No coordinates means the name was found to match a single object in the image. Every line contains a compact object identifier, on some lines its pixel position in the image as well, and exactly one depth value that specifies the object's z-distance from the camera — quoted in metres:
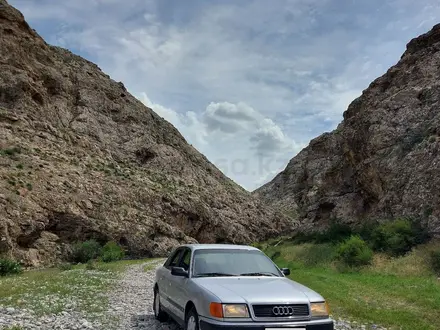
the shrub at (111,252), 38.16
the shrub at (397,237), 24.53
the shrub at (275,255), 34.49
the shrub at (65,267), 27.79
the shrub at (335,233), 39.47
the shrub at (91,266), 27.87
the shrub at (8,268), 25.03
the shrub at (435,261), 17.95
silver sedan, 6.20
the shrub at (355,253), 21.58
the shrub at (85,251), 38.03
